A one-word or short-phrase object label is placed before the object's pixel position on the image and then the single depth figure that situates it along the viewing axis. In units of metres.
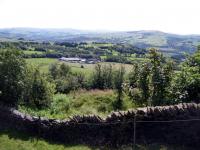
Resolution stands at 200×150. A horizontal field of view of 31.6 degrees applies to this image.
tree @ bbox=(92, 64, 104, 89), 59.52
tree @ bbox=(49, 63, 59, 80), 82.03
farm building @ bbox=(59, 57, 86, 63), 148.54
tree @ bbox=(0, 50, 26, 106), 20.44
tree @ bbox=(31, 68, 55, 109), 27.89
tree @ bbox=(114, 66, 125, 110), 30.53
